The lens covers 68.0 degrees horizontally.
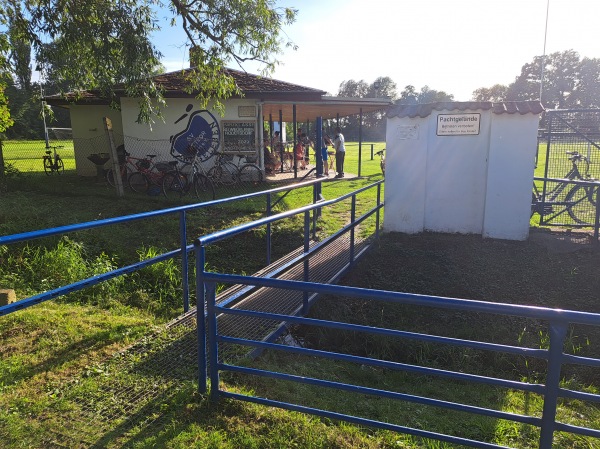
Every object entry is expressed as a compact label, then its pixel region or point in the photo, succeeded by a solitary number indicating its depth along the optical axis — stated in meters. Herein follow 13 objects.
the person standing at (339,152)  16.09
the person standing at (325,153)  16.10
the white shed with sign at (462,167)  7.18
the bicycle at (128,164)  12.50
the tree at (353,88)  117.69
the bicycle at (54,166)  16.36
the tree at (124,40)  7.25
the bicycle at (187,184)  11.43
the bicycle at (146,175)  11.74
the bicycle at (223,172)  13.25
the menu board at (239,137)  14.05
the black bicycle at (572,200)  8.17
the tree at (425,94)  106.64
